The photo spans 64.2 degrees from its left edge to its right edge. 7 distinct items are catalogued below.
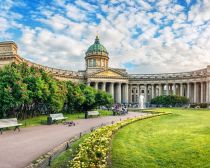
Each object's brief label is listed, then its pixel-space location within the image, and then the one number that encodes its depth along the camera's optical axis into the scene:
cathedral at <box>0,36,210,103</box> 61.29
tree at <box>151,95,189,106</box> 52.72
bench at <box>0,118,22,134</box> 15.14
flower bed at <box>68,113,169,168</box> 7.27
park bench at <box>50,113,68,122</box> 20.14
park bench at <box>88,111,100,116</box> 26.79
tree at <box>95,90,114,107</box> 34.09
